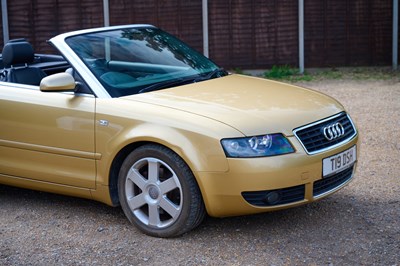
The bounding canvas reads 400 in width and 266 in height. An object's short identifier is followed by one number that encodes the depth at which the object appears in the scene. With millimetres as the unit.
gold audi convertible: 5043
